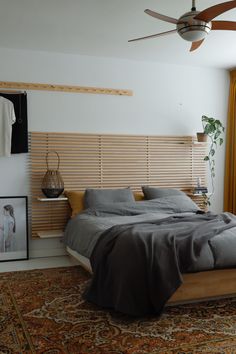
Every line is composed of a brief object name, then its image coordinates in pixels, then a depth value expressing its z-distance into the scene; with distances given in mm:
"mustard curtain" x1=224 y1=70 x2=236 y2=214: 6824
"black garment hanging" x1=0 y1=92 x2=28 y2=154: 5586
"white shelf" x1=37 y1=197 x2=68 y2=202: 5465
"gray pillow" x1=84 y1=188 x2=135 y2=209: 5469
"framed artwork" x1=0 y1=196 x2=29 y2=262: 5570
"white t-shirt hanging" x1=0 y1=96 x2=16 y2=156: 5469
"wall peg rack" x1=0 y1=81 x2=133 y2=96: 5613
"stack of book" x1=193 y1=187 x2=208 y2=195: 6480
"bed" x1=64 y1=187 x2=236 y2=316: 3334
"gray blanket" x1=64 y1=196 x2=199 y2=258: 4391
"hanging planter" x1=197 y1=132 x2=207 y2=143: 6430
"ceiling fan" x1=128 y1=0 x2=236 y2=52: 3191
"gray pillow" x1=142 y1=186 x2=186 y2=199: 5867
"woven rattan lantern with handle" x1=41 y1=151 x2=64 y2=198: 5508
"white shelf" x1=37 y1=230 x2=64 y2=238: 5520
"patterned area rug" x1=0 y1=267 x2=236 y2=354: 2877
